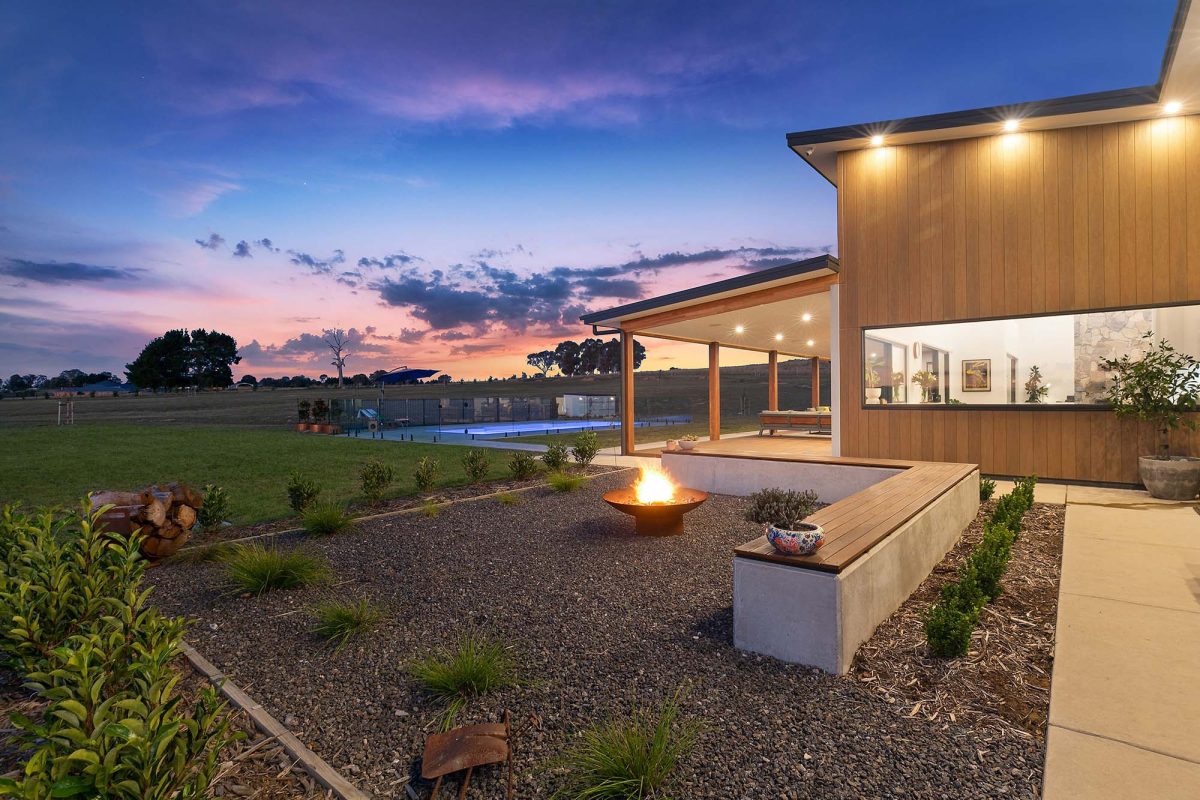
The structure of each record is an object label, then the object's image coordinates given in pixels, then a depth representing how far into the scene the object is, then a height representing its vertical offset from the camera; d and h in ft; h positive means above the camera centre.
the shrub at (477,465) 28.66 -3.69
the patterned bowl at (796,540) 9.98 -2.75
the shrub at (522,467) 29.78 -3.98
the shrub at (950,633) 9.61 -4.34
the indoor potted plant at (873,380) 29.12 +0.47
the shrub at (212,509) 18.95 -3.83
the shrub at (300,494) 21.88 -3.89
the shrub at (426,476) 26.71 -3.95
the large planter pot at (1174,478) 21.86 -3.79
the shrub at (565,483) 26.20 -4.29
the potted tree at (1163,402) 22.16 -0.73
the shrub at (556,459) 31.37 -3.75
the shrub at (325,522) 19.29 -4.40
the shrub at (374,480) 24.13 -3.73
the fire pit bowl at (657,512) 18.01 -3.95
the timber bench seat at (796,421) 44.85 -2.57
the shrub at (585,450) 33.35 -3.46
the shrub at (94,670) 4.84 -3.18
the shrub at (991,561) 12.15 -4.06
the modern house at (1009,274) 23.56 +5.59
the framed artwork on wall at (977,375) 26.76 +0.60
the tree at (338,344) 159.53 +15.71
